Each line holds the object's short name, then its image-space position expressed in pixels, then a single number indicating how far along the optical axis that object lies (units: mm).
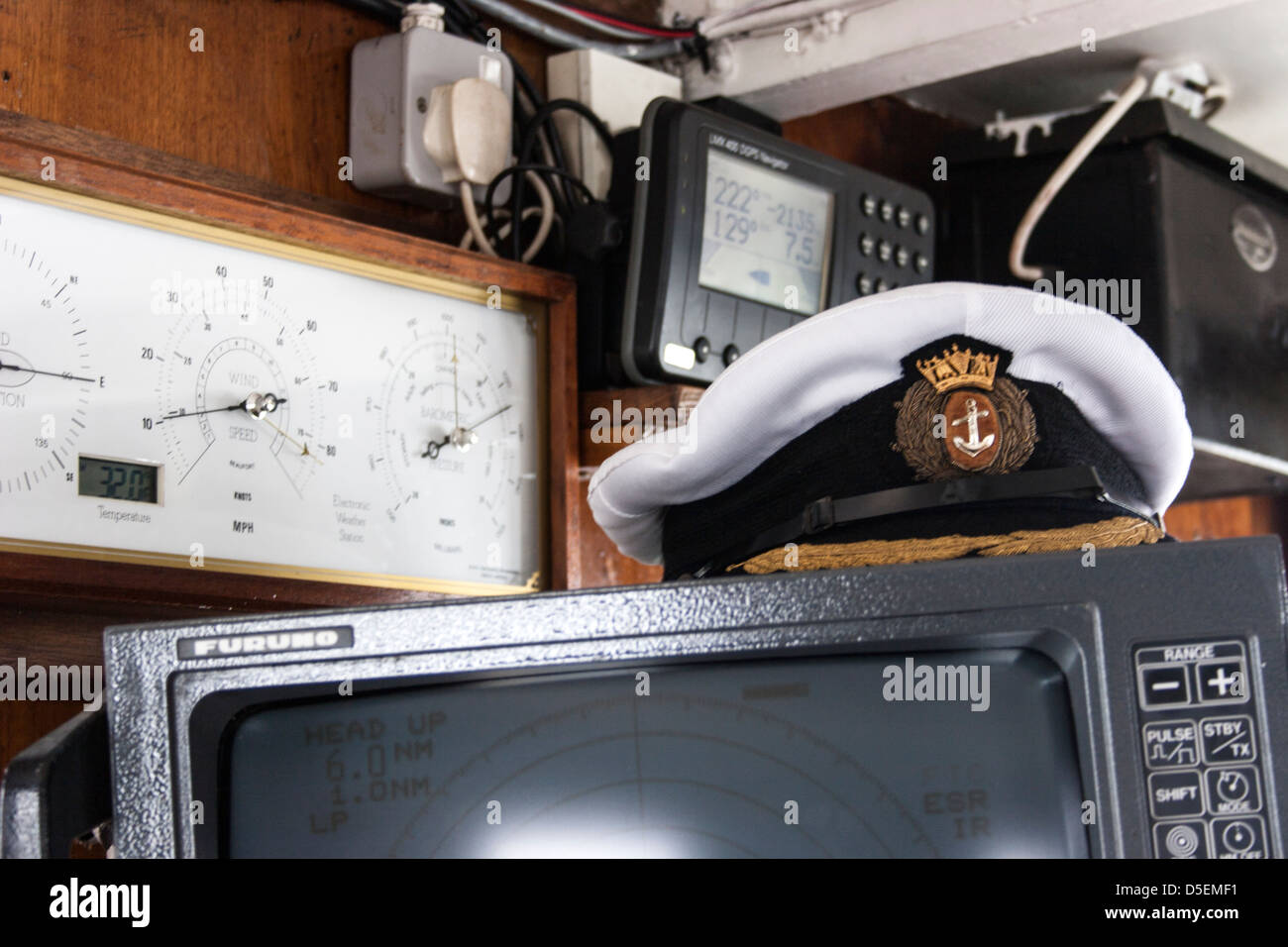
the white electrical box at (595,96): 1469
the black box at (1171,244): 1707
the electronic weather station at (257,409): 1030
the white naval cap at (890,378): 891
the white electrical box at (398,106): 1317
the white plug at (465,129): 1316
